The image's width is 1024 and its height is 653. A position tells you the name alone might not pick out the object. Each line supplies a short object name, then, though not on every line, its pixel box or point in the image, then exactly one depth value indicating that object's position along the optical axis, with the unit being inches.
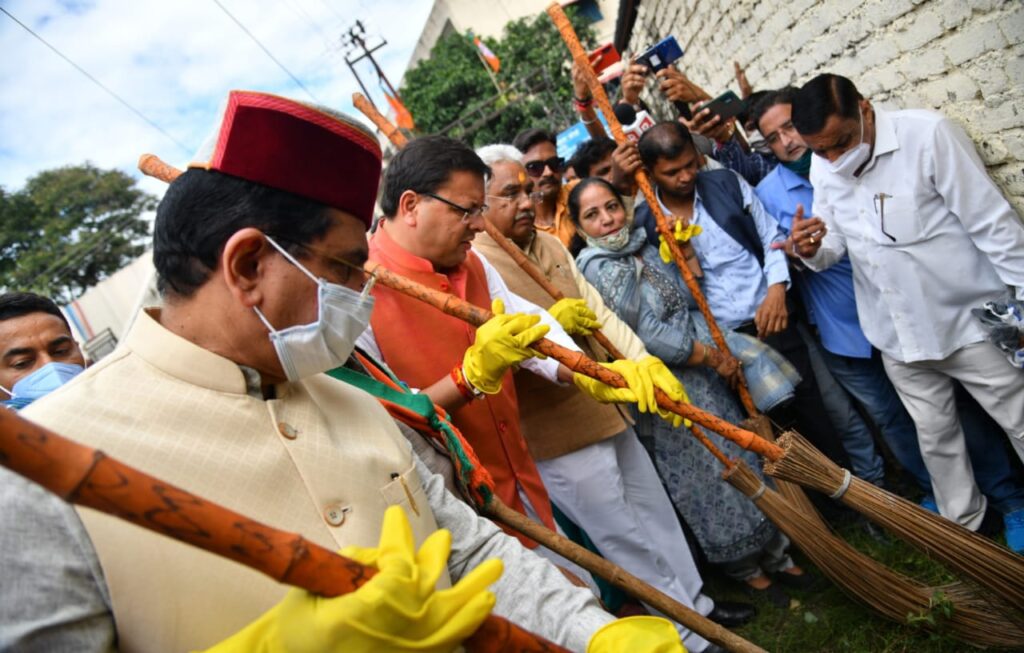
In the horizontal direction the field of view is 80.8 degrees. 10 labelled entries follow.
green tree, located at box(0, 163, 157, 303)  1008.2
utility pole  1033.2
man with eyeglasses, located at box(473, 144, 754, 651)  119.6
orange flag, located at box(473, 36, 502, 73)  706.8
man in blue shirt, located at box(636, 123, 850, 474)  146.8
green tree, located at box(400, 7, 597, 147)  746.2
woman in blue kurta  135.9
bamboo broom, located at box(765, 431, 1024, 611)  90.9
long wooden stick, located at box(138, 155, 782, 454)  89.5
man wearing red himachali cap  35.9
